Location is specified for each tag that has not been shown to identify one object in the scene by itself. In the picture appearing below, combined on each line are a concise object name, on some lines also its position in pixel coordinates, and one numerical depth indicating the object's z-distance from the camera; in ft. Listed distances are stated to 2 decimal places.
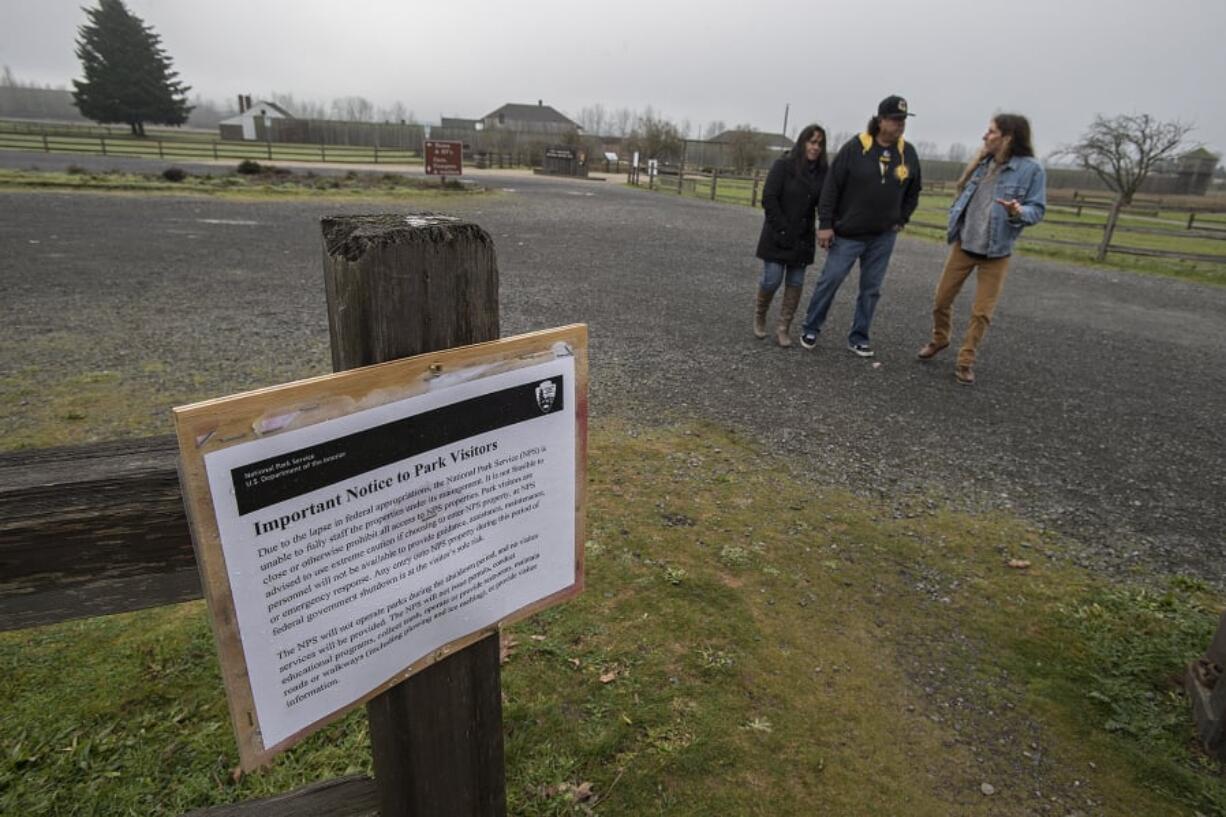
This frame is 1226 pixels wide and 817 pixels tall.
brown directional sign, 75.46
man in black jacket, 18.19
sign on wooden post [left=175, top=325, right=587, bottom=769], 2.62
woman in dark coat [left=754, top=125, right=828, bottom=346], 19.13
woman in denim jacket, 16.87
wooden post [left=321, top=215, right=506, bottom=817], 2.95
